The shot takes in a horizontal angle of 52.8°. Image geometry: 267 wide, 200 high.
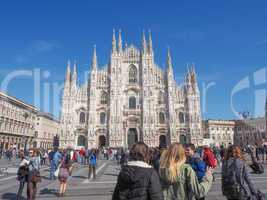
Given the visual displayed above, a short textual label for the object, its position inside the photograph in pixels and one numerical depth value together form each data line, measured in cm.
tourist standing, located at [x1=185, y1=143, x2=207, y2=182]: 539
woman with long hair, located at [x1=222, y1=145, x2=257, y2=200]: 379
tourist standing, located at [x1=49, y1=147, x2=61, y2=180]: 1400
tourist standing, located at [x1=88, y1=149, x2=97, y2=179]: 1361
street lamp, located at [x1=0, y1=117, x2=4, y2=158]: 4322
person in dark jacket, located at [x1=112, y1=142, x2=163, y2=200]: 282
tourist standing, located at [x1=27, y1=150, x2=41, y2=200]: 744
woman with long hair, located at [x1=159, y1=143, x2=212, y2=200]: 328
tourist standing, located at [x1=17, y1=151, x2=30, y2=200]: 764
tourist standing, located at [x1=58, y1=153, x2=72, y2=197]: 887
